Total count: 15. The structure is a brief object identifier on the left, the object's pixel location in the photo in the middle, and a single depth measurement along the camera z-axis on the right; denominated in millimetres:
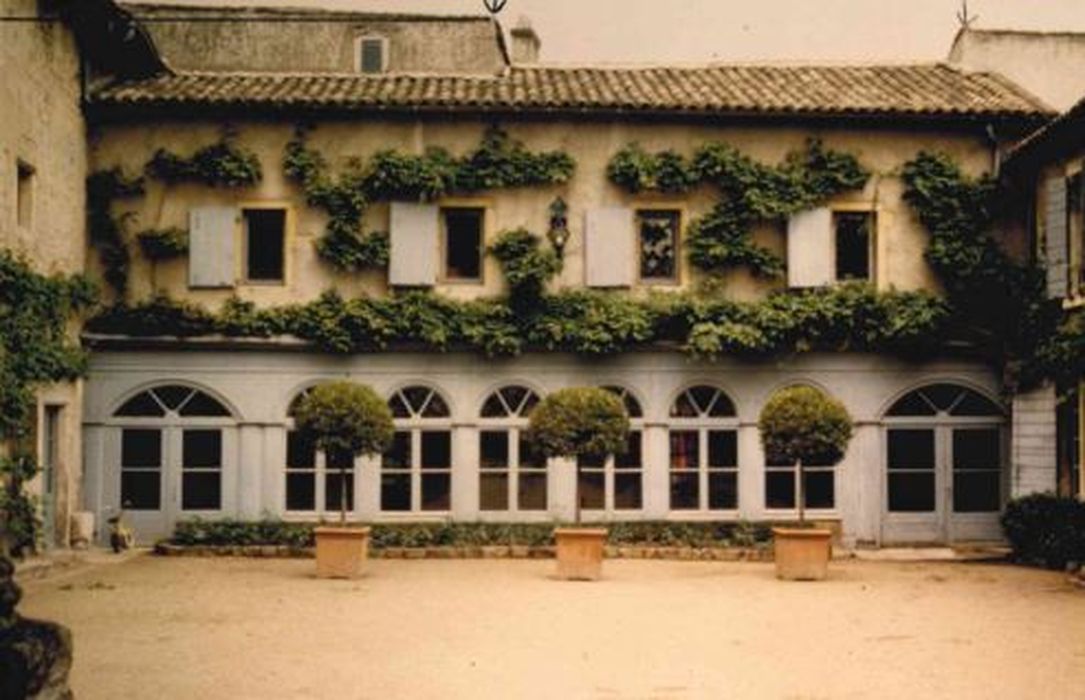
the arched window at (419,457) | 24141
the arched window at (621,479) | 24188
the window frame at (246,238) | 24219
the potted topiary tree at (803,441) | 19141
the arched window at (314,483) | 24094
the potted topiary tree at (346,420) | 19984
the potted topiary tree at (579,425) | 19859
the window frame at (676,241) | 24422
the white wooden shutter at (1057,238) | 21703
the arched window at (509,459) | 24172
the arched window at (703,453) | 24266
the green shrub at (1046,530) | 20672
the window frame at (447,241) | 24375
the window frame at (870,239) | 24484
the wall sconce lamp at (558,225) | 24109
